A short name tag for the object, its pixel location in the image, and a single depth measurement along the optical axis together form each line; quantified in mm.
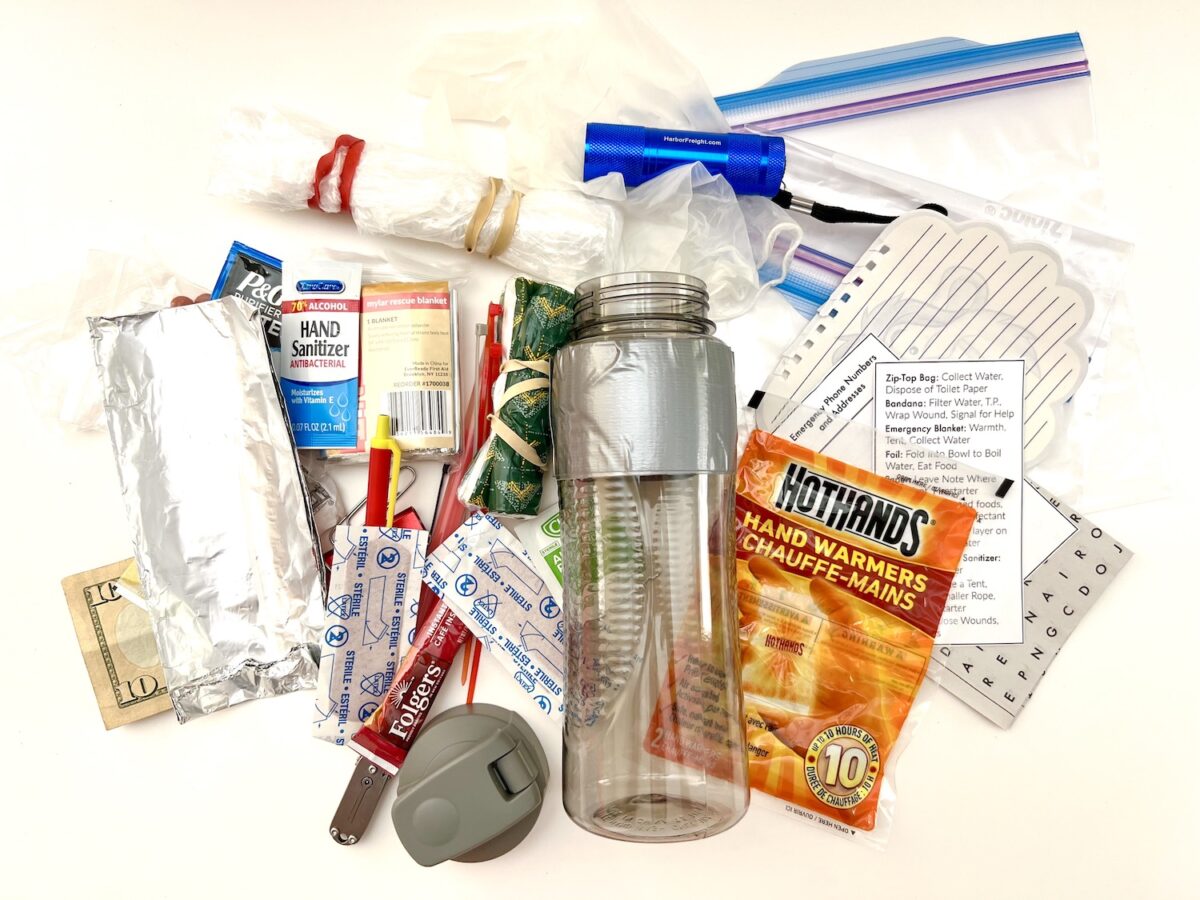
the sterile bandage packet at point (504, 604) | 714
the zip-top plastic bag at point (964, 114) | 770
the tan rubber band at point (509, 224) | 706
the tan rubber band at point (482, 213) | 706
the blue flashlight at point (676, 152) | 725
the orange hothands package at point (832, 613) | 724
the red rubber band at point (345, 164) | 704
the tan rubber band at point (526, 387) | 677
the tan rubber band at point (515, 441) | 681
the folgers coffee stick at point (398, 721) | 705
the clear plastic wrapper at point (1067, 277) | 752
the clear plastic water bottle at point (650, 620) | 647
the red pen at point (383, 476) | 696
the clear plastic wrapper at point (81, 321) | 753
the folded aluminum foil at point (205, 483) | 693
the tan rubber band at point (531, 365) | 678
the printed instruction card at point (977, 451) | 738
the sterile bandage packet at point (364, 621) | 698
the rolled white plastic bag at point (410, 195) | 704
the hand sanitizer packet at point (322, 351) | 719
